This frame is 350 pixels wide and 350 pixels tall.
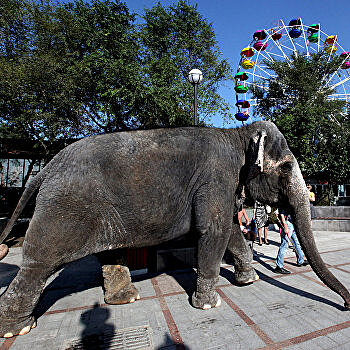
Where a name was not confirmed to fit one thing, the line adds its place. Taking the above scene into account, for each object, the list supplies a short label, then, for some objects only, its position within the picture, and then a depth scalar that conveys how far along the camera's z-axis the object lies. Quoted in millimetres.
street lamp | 6297
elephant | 2633
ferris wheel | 20797
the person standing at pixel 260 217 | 7658
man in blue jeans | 4875
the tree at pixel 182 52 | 12367
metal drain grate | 2539
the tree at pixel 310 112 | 15469
